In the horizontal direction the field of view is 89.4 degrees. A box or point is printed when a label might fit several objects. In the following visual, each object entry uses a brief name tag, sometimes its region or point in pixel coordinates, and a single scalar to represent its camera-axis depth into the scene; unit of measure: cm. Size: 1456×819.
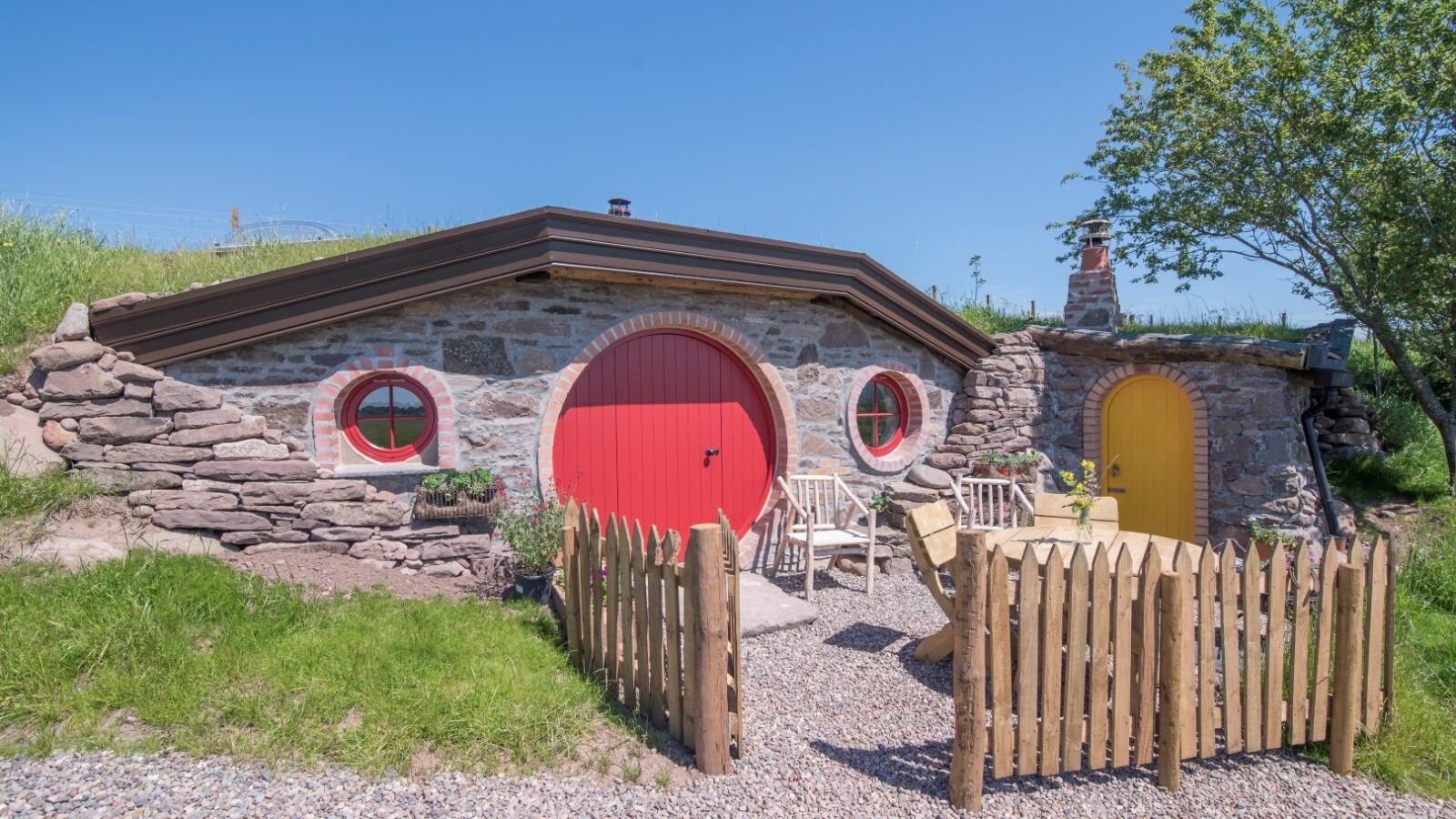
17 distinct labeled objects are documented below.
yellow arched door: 799
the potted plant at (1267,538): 713
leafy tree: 822
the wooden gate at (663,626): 347
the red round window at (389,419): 612
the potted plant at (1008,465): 810
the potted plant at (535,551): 573
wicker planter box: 593
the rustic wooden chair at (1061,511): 552
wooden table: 461
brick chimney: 875
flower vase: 487
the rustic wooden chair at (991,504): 774
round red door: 689
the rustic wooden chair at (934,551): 471
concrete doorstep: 563
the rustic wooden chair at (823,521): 672
